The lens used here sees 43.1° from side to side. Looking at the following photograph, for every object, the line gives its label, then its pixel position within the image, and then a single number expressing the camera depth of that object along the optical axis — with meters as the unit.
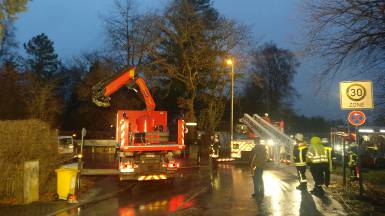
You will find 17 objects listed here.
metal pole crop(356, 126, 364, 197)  13.91
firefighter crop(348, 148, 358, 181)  17.79
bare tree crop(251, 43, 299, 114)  63.38
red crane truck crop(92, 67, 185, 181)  16.61
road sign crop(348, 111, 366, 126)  14.84
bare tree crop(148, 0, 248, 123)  37.44
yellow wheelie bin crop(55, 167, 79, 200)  13.52
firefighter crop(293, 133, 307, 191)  15.30
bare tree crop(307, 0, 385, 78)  11.84
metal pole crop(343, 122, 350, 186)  17.21
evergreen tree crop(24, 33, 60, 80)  70.19
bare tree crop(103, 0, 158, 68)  38.16
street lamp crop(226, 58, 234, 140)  34.97
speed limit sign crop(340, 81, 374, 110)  14.34
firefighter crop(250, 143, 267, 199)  14.30
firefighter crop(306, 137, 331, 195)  14.89
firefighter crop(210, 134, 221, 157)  22.83
